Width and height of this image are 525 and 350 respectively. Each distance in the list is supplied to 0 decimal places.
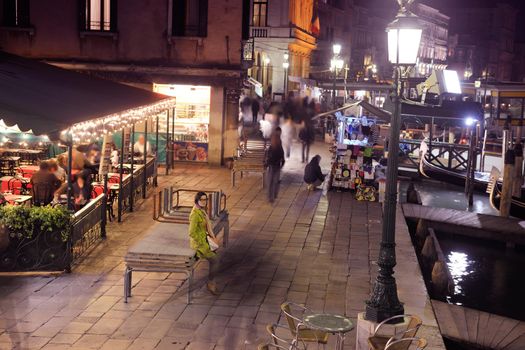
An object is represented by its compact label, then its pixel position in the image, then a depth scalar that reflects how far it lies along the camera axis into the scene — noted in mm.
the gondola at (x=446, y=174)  23891
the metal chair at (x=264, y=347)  6246
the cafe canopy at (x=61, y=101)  9922
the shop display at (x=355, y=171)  18141
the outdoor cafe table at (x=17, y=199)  12383
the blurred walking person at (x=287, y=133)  24202
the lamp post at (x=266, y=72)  42062
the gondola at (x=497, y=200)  18344
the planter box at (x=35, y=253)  9820
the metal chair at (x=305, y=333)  7016
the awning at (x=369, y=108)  16281
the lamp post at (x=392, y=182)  7469
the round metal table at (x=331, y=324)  6704
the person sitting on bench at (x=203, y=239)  9414
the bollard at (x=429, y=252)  13945
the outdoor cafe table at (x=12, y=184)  14499
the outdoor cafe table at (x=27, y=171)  15625
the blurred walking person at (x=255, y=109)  29612
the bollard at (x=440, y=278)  12234
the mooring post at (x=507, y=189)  18169
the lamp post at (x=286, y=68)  40062
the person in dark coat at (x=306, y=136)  23819
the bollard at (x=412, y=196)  19156
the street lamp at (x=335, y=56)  27984
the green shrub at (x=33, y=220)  9703
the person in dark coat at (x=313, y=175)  18766
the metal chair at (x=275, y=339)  6452
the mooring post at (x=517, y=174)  19595
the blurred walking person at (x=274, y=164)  16655
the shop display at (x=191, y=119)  22844
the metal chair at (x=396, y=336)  6777
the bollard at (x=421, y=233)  16036
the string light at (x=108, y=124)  10688
